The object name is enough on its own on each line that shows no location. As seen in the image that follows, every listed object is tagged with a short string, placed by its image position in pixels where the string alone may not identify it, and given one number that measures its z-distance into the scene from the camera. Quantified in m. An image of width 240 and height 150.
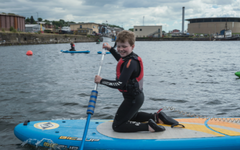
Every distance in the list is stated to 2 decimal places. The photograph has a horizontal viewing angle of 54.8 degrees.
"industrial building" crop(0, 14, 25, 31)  59.09
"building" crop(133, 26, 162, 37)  119.06
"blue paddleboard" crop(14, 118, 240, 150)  3.86
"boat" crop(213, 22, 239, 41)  101.50
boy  3.82
